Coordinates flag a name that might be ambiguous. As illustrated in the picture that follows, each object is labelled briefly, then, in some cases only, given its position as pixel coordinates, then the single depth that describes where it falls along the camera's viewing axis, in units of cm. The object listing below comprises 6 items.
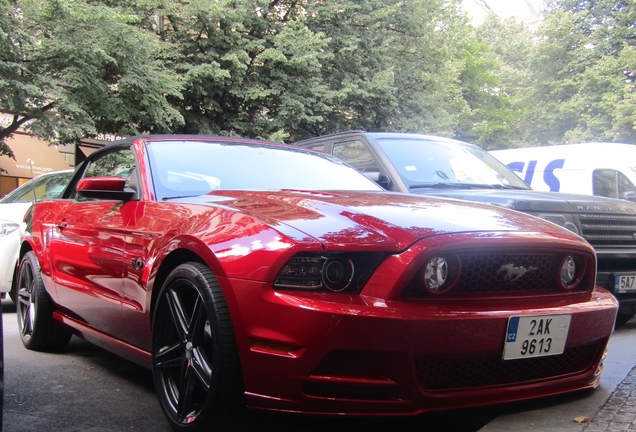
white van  1042
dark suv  555
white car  717
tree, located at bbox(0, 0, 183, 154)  1403
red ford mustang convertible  253
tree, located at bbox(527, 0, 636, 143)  2689
